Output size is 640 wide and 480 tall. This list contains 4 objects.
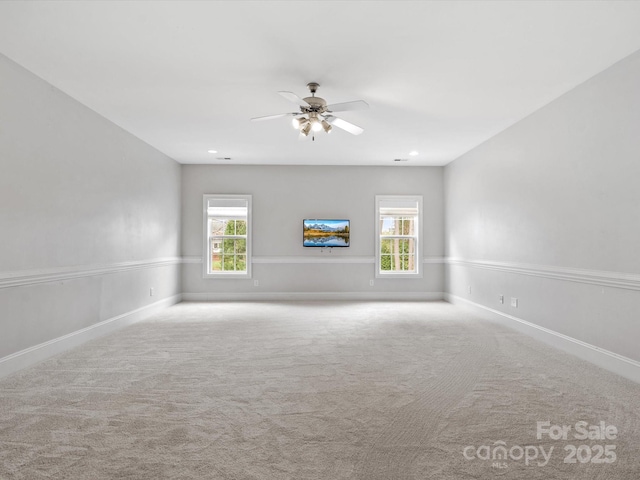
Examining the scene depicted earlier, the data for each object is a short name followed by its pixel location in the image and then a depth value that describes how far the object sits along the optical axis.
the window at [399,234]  7.32
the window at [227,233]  7.22
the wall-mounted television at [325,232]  7.25
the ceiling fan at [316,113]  3.44
